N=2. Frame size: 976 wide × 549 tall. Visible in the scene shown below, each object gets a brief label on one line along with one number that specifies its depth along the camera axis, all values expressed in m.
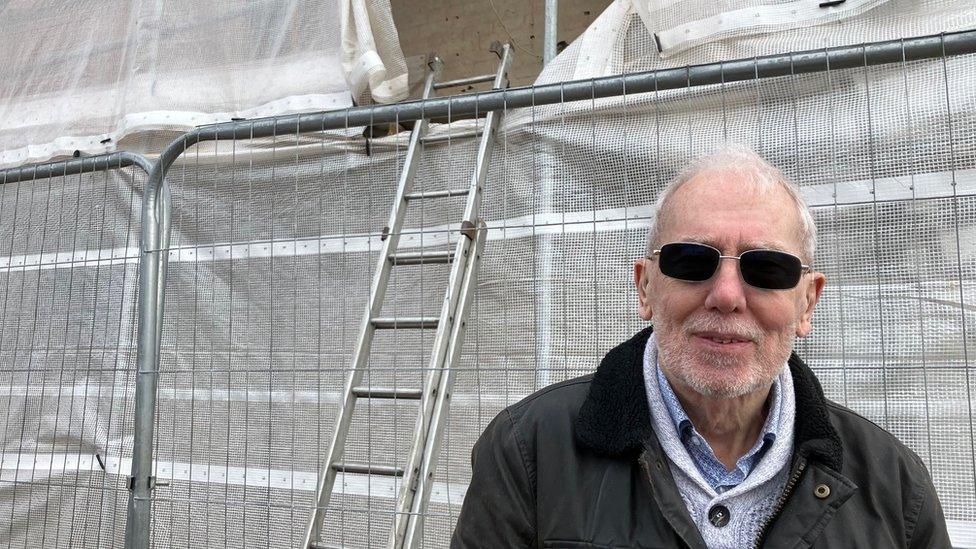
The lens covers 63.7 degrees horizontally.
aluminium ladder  2.43
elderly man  1.33
